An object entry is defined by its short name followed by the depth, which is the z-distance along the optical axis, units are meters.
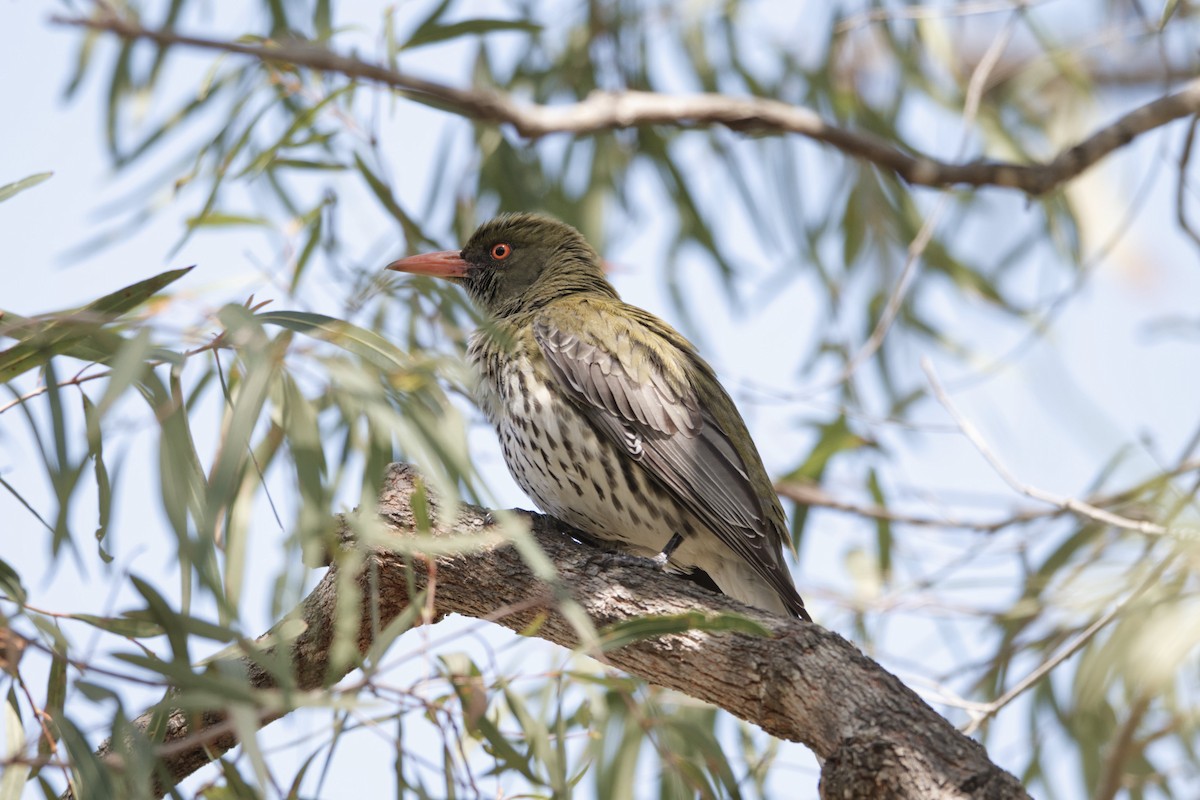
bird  8.34
